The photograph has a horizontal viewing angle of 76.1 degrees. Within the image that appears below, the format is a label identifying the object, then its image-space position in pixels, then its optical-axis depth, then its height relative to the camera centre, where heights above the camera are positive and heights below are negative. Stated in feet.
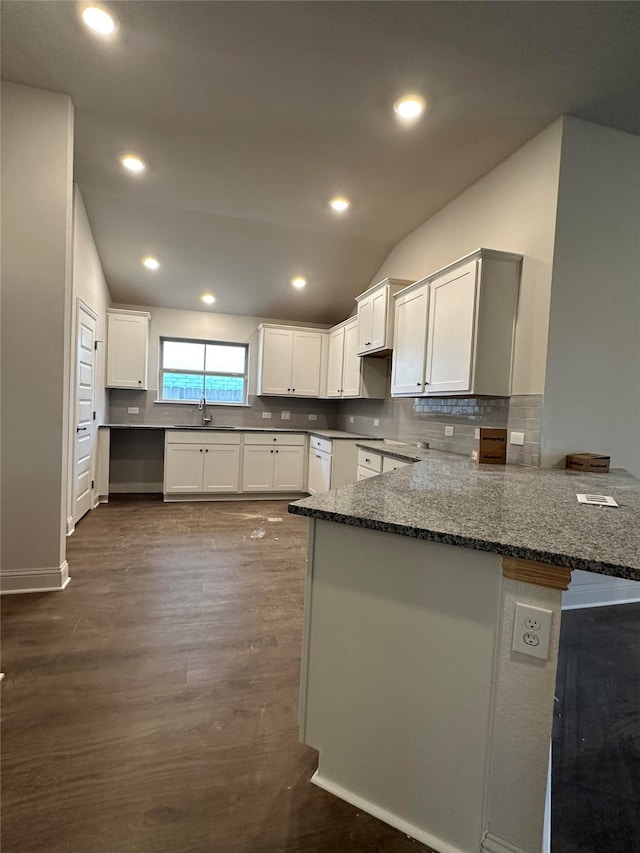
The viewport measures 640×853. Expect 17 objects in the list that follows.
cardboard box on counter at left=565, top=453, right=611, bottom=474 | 7.98 -0.77
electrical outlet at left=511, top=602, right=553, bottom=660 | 3.31 -1.72
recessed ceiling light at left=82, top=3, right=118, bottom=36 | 6.20 +5.91
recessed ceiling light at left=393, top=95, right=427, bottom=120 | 7.65 +5.91
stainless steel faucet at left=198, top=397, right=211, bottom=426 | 18.66 -0.18
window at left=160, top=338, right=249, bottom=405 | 18.52 +1.55
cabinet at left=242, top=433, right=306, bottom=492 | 17.02 -2.33
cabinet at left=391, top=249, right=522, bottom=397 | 8.87 +2.12
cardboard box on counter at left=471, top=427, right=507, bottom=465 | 8.69 -0.62
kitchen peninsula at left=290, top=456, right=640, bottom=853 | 3.37 -2.20
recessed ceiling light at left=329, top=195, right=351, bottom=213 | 11.74 +6.08
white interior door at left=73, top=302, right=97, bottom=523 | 11.99 -0.43
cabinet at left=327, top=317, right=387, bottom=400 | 15.24 +1.65
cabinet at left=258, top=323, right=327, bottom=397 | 17.98 +2.14
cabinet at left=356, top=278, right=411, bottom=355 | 12.81 +3.15
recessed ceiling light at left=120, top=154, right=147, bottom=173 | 10.26 +6.08
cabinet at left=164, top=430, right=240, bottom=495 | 16.17 -2.35
